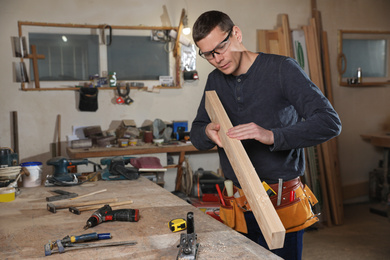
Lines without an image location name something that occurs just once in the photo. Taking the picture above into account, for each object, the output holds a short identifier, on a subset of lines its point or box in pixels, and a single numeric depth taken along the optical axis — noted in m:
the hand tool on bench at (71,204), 1.84
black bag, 4.34
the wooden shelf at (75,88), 4.22
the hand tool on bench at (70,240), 1.37
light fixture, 4.51
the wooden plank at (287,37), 4.60
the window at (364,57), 5.30
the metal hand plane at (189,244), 1.28
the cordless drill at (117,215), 1.65
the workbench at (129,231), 1.34
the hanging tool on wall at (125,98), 4.49
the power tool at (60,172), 2.43
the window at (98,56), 4.34
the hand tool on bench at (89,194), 2.09
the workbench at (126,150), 3.81
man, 1.45
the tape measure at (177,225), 1.53
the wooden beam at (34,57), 4.20
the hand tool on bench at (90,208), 1.80
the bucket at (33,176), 2.40
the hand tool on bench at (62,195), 2.04
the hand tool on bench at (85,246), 1.36
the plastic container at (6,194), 2.04
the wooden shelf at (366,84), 5.24
